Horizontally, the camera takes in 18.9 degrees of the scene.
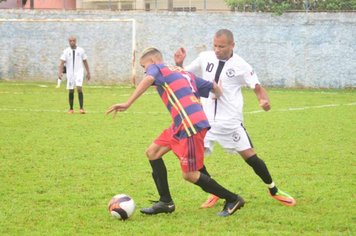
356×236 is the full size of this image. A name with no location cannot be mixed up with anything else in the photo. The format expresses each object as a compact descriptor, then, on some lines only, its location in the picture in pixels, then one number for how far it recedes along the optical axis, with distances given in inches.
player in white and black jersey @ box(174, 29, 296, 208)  436.2
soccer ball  395.7
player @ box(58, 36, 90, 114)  1058.8
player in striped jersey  395.7
